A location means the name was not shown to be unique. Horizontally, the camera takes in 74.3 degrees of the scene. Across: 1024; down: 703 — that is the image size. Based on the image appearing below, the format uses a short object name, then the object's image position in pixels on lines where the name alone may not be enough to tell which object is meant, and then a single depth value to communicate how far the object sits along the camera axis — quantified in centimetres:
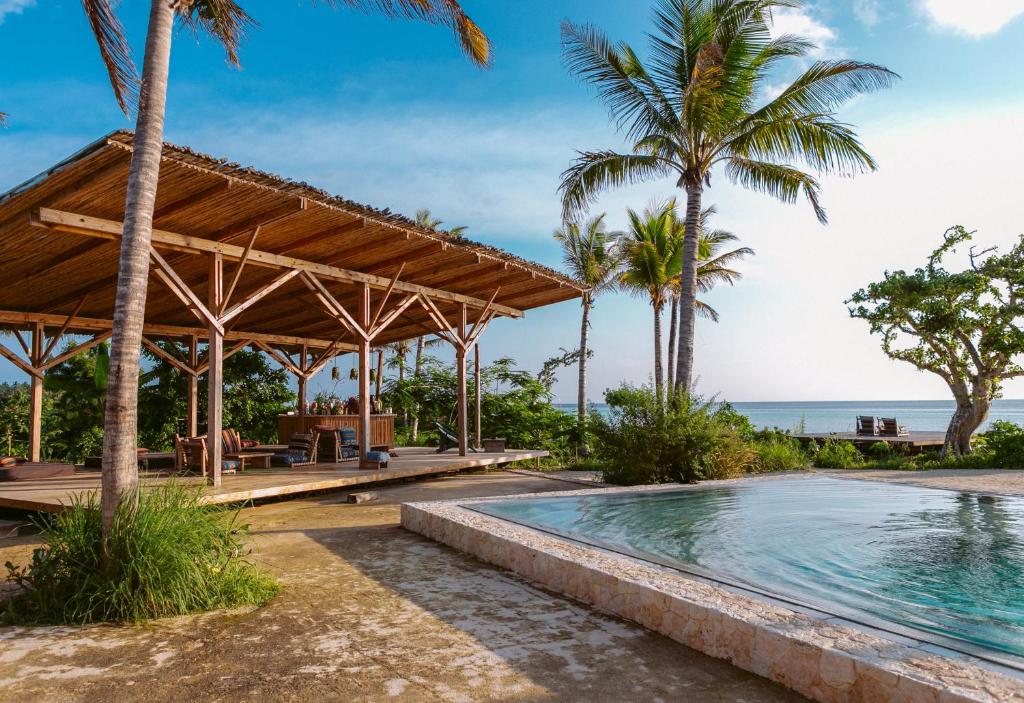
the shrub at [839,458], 1376
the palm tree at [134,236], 436
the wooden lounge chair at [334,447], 1169
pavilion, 726
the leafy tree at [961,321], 1460
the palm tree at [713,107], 1195
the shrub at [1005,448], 1270
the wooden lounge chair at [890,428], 2044
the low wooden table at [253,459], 1005
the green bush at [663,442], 1027
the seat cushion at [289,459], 1073
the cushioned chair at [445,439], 1438
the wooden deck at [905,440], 1841
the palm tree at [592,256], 2309
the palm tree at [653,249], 2094
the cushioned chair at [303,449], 1100
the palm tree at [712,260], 2211
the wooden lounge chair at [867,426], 2097
